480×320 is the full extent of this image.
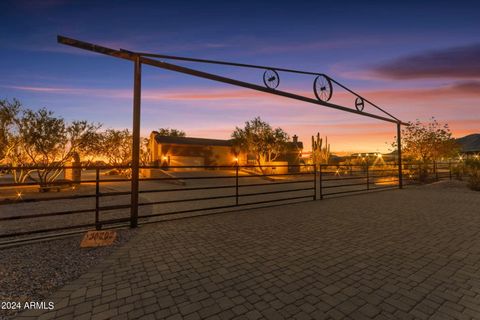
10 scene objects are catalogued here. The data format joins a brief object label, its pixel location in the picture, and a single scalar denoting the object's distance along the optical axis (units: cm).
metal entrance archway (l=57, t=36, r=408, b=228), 498
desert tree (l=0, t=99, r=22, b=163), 1334
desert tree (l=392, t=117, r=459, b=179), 2184
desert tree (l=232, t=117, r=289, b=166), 2795
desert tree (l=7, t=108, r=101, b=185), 1367
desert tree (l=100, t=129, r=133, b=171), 3075
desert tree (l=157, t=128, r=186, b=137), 5772
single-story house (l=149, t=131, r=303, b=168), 3226
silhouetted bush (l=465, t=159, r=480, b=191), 1164
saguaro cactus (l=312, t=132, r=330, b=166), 2828
